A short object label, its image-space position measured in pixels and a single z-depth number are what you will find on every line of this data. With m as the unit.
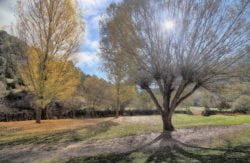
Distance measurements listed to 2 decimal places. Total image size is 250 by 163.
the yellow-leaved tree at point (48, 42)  14.54
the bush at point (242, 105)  22.96
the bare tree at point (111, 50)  11.76
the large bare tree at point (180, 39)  9.90
